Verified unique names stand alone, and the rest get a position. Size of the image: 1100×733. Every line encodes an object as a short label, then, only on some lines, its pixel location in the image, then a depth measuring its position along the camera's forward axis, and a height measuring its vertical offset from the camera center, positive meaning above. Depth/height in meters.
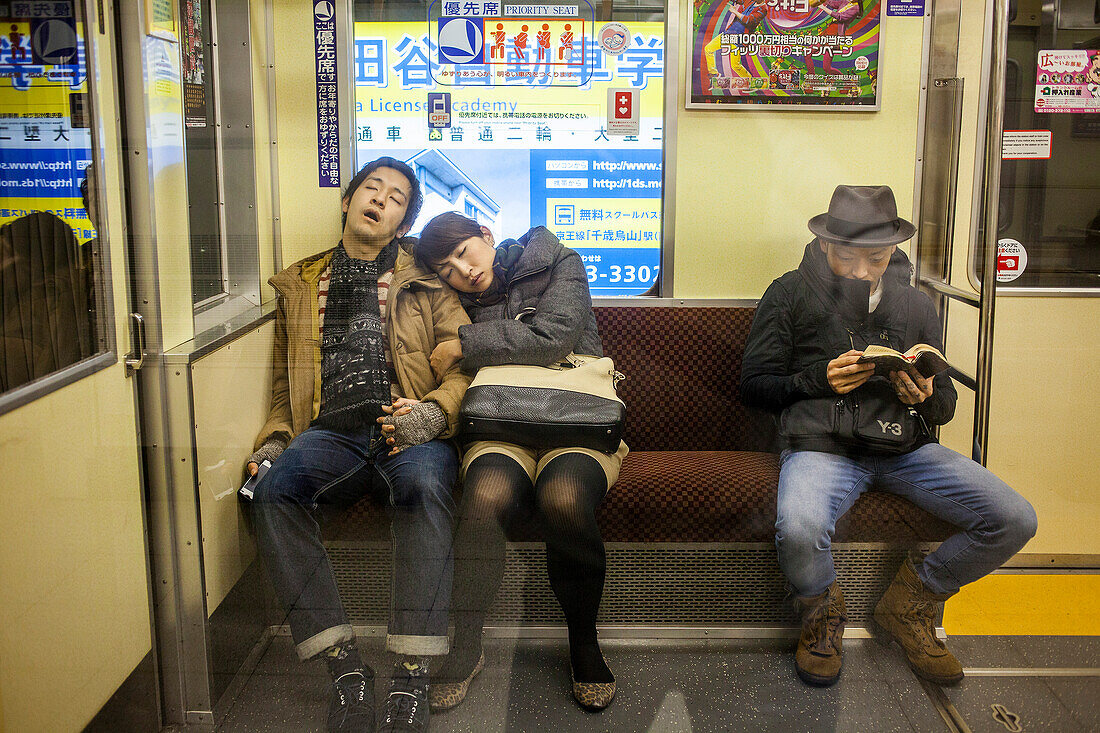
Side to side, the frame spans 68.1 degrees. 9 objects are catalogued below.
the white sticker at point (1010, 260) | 2.29 -0.12
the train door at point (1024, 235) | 2.18 -0.05
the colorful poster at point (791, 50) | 2.22 +0.46
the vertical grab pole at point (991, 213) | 2.18 +0.01
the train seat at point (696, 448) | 2.35 -0.70
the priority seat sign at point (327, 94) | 2.15 +0.33
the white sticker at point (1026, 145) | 2.20 +0.19
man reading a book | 2.24 -0.59
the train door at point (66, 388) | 1.65 -0.37
